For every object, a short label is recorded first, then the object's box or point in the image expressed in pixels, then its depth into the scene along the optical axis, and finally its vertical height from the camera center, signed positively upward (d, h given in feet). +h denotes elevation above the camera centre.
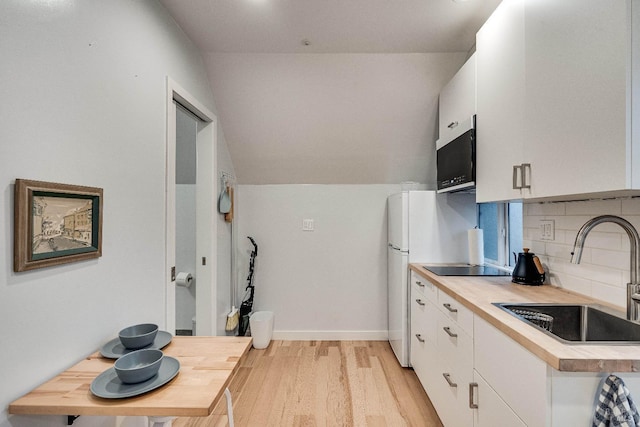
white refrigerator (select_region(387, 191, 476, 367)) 8.79 -0.37
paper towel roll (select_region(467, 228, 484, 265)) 8.09 -0.71
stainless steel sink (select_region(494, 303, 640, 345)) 4.41 -1.42
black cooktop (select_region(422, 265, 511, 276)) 7.04 -1.23
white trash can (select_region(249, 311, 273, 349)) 10.27 -3.63
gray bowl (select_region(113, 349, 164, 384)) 3.24 -1.61
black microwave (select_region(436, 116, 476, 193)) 6.68 +1.36
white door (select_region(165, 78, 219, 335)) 8.54 -0.25
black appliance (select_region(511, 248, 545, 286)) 5.83 -0.96
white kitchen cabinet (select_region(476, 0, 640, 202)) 3.39 +1.60
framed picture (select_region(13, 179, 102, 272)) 3.23 -0.06
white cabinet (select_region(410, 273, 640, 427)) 3.09 -1.98
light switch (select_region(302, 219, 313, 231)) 11.19 -0.19
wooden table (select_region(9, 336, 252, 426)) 3.01 -1.78
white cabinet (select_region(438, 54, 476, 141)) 6.91 +2.86
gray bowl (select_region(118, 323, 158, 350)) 4.17 -1.60
